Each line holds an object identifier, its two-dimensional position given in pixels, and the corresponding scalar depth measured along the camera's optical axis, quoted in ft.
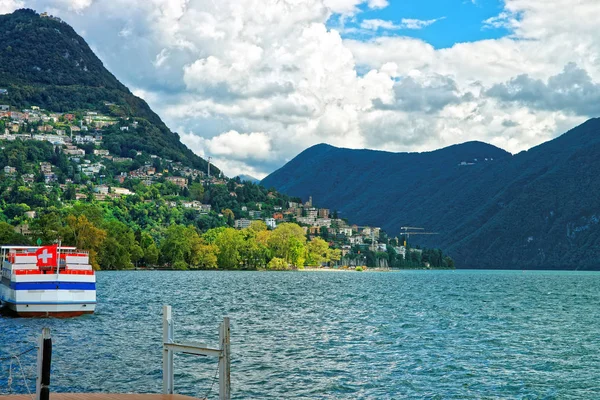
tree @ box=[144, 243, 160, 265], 631.15
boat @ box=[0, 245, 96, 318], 182.70
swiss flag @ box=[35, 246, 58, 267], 187.52
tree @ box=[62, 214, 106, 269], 536.01
